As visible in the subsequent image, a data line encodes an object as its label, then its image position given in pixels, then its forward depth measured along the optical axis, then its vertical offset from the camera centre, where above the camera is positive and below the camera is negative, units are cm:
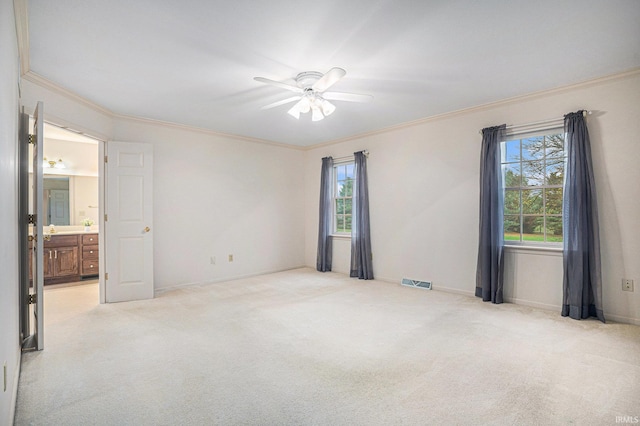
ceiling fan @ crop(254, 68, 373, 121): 299 +115
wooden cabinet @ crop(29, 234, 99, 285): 532 -84
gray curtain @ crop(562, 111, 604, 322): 338 -25
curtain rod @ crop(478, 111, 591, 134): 370 +104
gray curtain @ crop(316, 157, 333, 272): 618 -21
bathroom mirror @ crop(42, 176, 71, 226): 580 +15
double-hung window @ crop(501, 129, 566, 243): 384 +31
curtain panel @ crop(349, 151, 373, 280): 548 -28
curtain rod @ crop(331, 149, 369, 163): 595 +98
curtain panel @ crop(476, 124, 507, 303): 400 -11
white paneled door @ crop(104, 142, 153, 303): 425 -17
